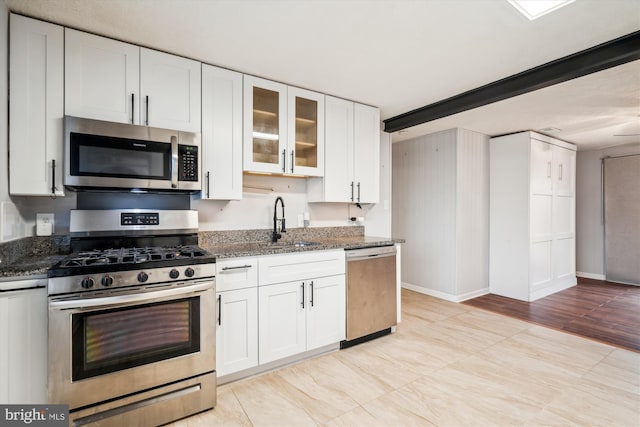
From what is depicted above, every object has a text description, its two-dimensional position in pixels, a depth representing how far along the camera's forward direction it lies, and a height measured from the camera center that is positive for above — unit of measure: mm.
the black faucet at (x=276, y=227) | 3004 -113
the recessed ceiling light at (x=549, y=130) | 4320 +1232
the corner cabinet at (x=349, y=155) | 3165 +659
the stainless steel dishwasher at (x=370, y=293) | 2840 -751
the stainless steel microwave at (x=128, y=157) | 1992 +420
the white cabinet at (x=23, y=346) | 1561 -684
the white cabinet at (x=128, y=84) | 2029 +951
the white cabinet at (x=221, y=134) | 2486 +687
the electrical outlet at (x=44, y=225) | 2100 -64
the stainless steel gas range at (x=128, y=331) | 1613 -674
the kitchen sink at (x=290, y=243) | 2912 -277
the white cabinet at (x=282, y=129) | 2693 +827
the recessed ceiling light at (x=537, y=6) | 1794 +1258
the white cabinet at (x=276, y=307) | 2215 -733
